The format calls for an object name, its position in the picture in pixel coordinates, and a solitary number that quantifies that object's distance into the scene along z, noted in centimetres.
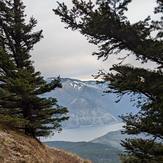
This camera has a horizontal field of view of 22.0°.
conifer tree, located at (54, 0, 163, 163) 1753
